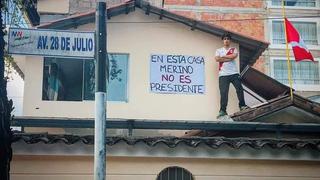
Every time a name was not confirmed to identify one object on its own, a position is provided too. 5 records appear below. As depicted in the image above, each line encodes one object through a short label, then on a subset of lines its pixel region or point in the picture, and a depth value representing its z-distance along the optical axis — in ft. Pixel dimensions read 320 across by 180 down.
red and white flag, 42.88
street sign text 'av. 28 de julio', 21.79
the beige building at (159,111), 30.89
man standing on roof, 44.83
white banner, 45.98
